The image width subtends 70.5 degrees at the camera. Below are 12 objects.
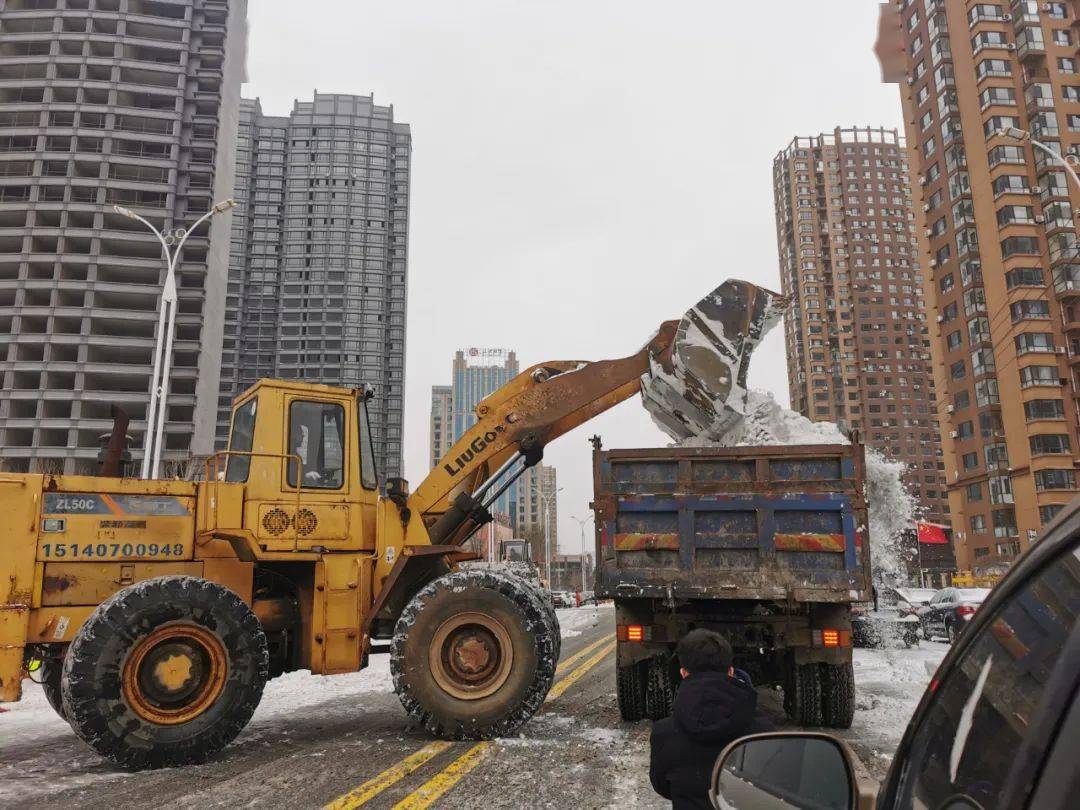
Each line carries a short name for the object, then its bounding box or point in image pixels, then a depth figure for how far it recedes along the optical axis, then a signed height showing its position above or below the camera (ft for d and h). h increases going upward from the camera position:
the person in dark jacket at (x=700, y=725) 8.77 -2.01
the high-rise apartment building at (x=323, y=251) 297.33 +123.68
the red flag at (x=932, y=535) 78.23 +1.23
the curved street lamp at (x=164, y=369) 68.54 +18.13
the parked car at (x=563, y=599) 164.55 -10.58
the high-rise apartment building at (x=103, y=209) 185.47 +88.45
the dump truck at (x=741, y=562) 22.95 -0.39
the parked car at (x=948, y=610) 55.06 -4.79
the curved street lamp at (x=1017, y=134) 53.14 +28.76
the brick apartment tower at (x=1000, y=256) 178.29 +71.96
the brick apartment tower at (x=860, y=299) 403.75 +134.25
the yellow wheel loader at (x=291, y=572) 20.33 -0.47
